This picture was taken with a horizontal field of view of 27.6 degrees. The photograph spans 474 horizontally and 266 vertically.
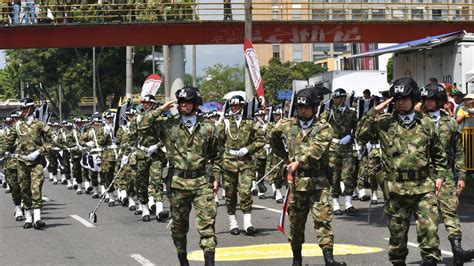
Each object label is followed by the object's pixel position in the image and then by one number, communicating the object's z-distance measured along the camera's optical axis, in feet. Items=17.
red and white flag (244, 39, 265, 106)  88.24
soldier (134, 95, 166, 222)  52.75
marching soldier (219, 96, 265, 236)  46.03
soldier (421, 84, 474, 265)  34.09
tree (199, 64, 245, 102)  373.40
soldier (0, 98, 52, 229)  50.98
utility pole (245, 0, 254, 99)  107.96
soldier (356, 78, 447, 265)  29.60
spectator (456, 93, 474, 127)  48.88
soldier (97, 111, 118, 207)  67.92
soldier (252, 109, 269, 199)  68.13
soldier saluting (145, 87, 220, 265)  33.55
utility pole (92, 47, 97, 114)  196.54
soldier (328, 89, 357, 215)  51.03
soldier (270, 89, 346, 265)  32.94
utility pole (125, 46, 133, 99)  146.82
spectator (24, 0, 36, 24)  130.00
